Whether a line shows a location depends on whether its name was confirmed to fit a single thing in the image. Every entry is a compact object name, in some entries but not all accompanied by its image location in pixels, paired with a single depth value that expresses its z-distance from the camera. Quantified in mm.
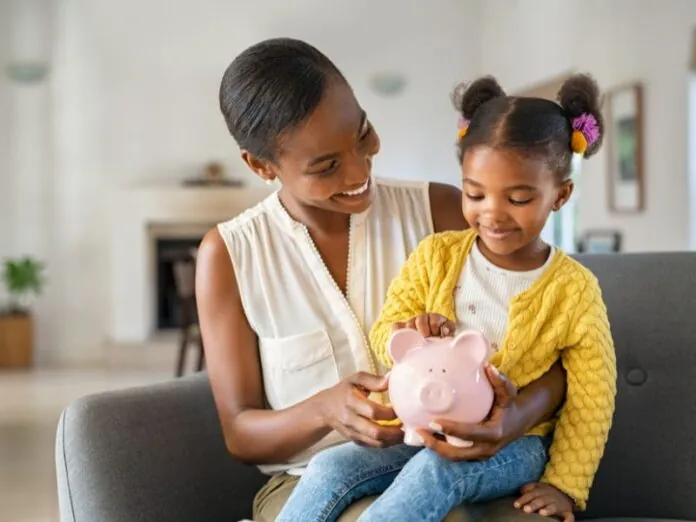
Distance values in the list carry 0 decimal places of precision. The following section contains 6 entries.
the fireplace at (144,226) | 8023
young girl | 1316
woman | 1516
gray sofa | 1634
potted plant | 7750
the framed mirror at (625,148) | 5574
